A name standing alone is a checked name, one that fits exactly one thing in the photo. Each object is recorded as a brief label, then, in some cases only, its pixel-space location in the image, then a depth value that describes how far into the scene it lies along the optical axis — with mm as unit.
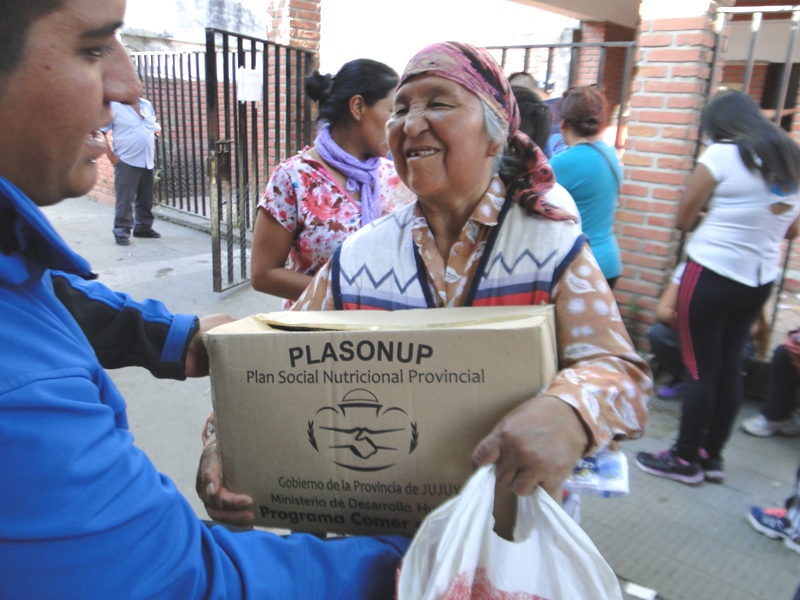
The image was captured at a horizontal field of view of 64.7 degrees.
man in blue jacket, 755
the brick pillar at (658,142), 3967
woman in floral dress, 2422
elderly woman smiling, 1295
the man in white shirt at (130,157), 7391
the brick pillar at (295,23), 6488
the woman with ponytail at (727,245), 2969
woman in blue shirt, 3592
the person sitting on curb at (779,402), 3629
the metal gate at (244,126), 5473
